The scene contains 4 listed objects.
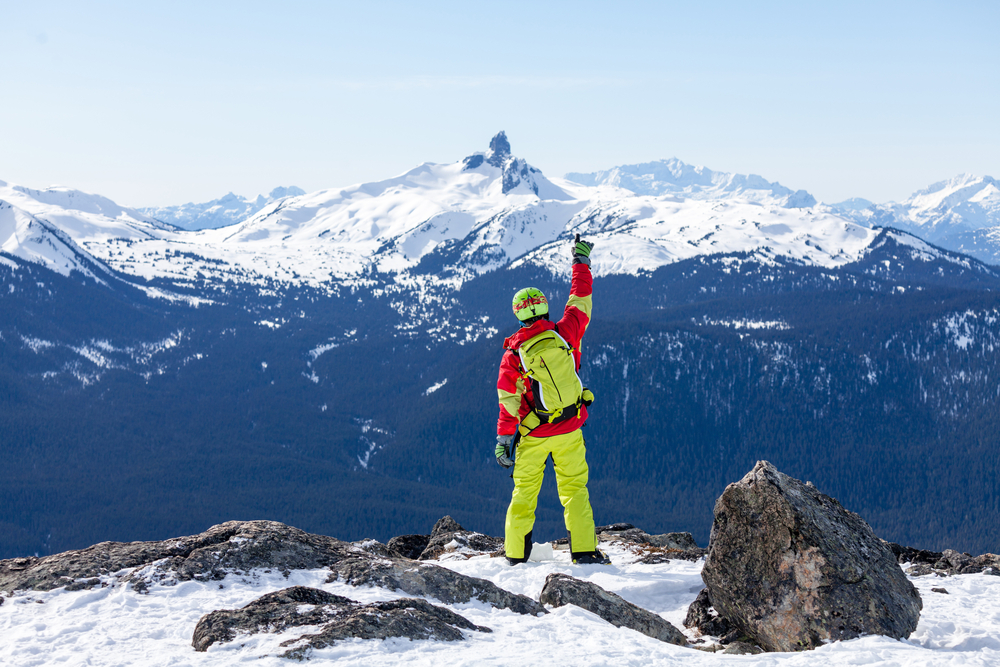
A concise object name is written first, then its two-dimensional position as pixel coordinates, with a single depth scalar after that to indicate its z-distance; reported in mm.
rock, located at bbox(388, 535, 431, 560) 18953
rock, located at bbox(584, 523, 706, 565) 15594
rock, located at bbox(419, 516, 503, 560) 17375
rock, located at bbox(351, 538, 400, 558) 16288
